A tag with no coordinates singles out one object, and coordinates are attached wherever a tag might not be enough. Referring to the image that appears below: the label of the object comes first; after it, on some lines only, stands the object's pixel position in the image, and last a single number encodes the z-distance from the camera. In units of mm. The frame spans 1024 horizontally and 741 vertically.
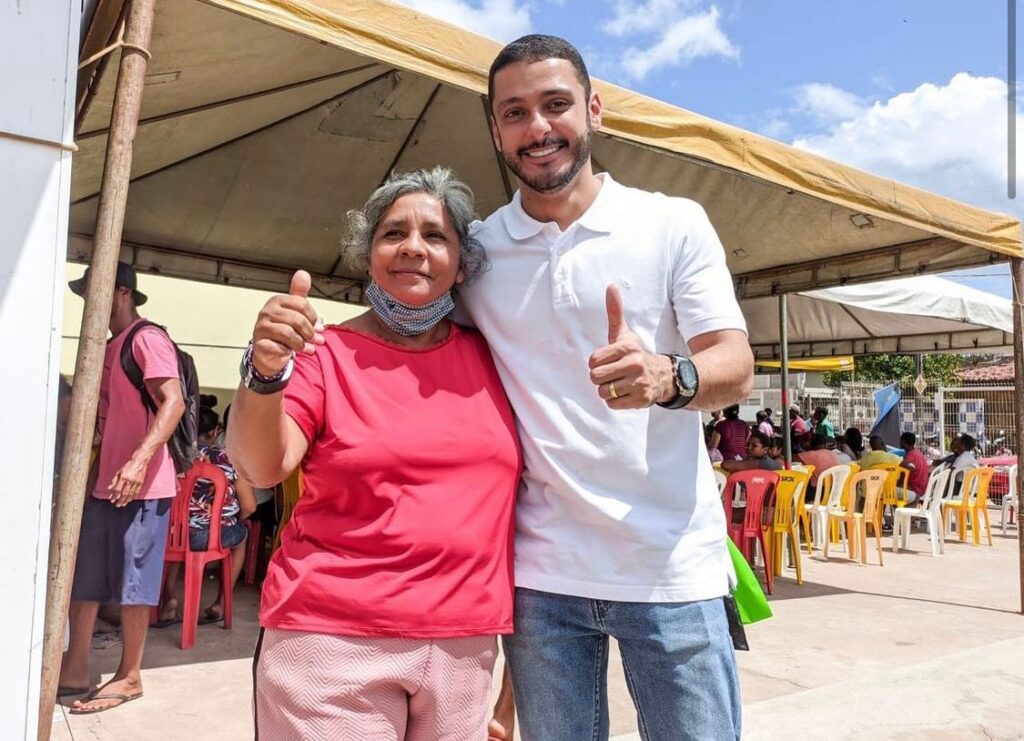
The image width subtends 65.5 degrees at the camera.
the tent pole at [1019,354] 5508
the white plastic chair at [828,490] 7438
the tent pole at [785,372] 8766
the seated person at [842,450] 8797
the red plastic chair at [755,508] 5957
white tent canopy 8969
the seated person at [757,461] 6836
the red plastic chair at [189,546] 4258
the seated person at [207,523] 4441
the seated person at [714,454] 8305
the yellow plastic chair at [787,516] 6207
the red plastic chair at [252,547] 5750
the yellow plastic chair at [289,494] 4594
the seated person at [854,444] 10826
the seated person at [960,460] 9070
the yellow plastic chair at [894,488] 8107
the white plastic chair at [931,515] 7996
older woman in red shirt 1402
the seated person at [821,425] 13741
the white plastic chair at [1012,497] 9883
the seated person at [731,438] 9547
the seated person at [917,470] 8906
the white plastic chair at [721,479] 5727
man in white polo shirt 1559
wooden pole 2055
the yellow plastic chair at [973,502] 8477
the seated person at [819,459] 8305
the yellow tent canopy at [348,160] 3053
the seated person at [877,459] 8391
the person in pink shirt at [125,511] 3336
